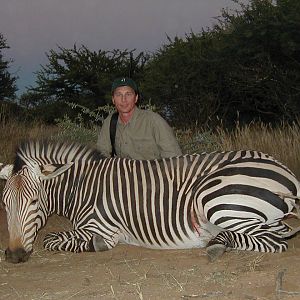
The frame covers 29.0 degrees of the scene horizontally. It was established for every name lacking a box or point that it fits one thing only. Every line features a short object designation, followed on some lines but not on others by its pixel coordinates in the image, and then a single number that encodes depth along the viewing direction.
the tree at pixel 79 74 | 23.77
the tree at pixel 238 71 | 14.98
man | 5.69
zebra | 4.36
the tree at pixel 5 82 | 25.38
